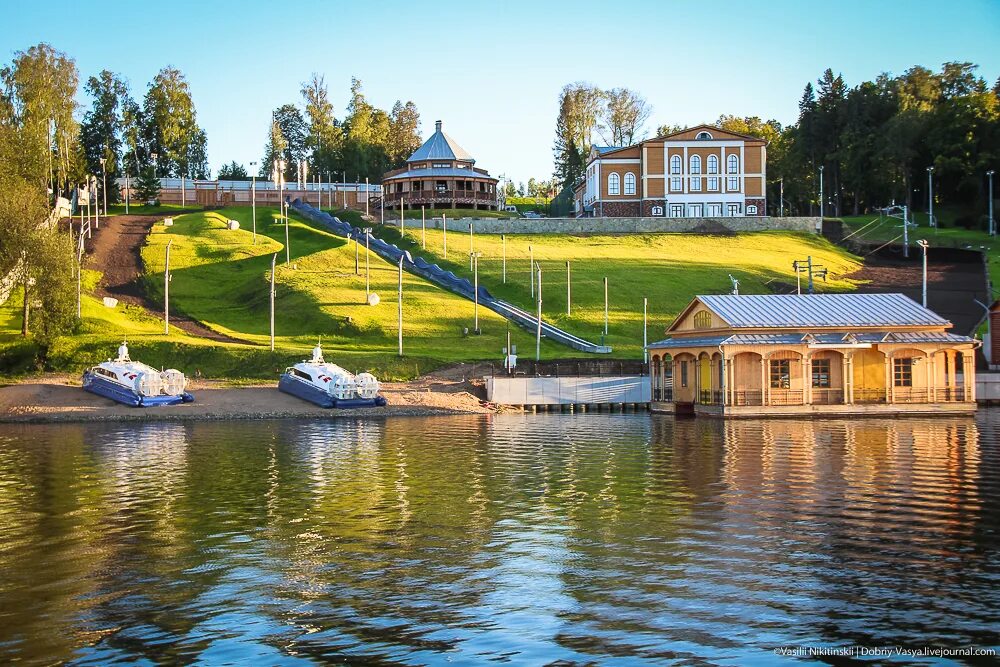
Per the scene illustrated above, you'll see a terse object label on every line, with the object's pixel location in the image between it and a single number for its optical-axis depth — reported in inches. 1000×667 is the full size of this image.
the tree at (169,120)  6510.8
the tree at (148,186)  6240.2
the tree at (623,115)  7007.9
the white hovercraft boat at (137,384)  2600.9
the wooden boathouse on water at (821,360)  2544.3
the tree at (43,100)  5000.0
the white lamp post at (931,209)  5113.2
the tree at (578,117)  7062.0
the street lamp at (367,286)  3596.5
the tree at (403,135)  7327.8
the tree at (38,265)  2965.1
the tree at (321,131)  6904.5
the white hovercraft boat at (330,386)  2655.0
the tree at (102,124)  6574.8
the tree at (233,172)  7385.8
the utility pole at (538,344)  3020.2
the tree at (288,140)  7598.4
